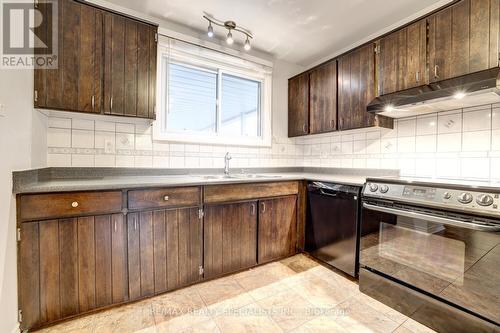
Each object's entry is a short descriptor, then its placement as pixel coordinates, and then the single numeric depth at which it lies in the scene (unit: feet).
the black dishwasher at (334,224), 6.62
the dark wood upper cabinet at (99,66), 5.39
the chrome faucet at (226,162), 8.50
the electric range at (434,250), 4.21
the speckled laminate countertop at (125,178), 4.64
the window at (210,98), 7.83
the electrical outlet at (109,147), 6.72
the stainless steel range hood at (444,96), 4.81
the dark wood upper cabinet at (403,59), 6.05
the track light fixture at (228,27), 7.22
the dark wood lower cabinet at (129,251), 4.58
